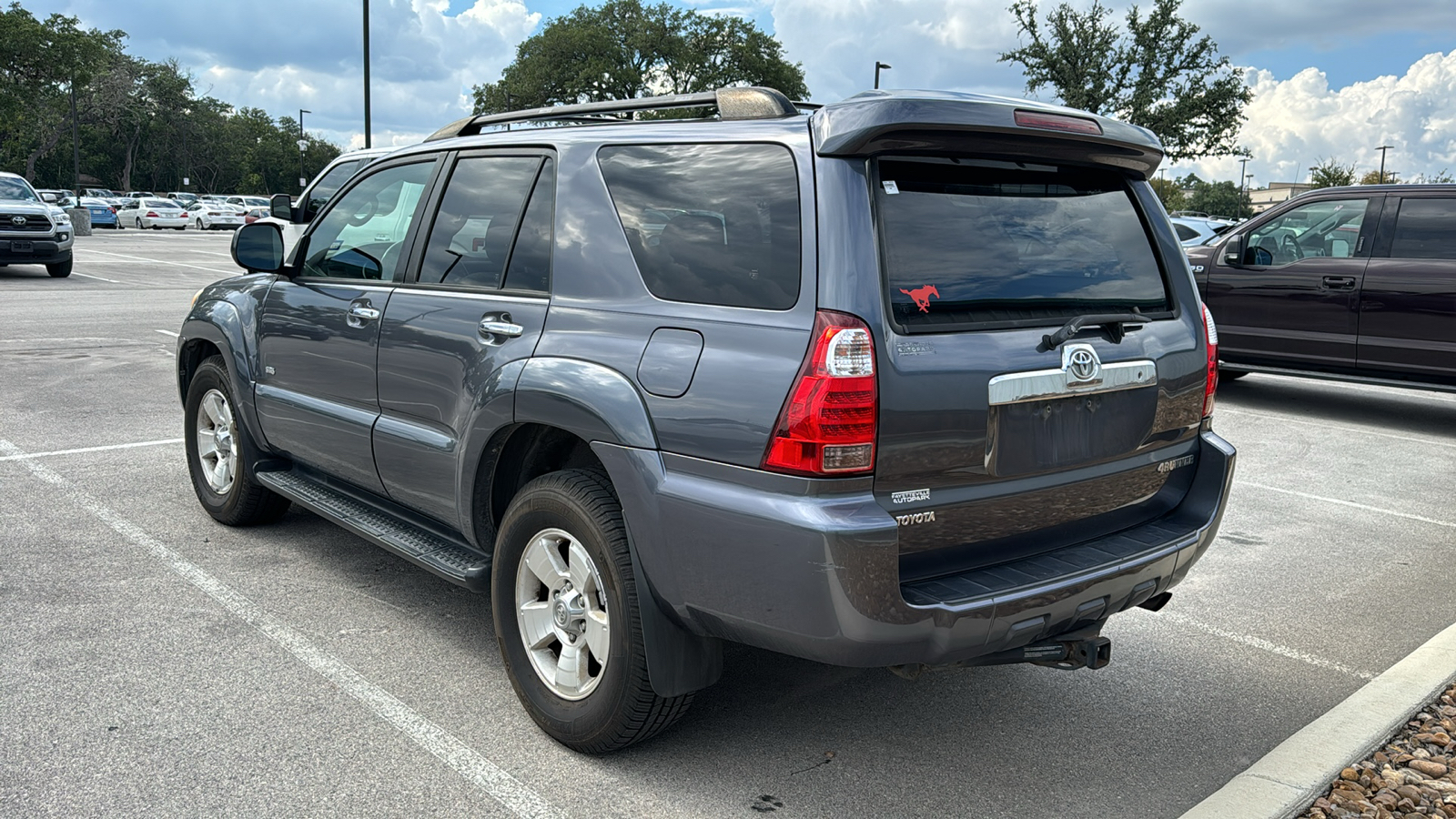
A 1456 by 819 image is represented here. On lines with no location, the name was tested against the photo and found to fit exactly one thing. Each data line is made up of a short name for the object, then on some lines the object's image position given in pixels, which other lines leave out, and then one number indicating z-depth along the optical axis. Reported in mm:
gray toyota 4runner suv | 2768
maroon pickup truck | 8805
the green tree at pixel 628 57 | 66250
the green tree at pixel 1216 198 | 86662
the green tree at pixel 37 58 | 50781
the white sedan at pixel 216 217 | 48062
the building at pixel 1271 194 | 141738
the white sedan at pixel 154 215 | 45875
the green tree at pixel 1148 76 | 37719
